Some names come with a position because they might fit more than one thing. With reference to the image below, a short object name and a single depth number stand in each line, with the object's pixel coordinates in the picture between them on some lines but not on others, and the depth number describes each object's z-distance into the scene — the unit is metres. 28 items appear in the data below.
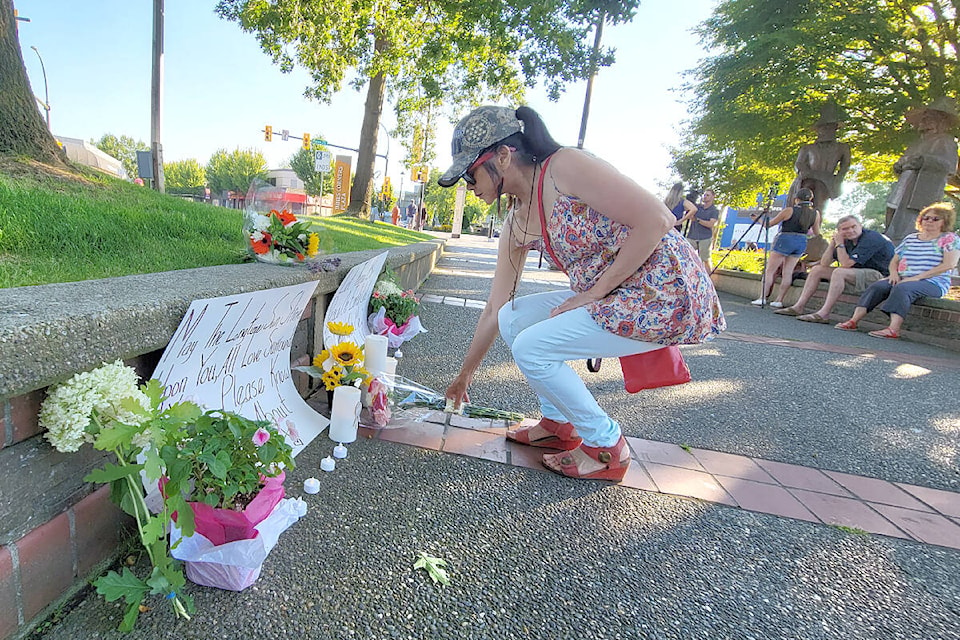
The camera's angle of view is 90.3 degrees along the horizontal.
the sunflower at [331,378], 2.16
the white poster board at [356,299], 2.74
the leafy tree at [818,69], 11.01
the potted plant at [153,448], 1.02
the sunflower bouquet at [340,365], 2.18
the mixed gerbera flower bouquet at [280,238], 2.35
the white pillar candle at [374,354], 2.57
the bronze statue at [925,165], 9.59
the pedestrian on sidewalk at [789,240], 7.80
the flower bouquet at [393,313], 3.46
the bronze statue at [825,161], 11.63
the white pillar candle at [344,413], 2.16
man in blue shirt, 7.04
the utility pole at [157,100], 9.66
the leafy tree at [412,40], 10.73
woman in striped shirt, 5.92
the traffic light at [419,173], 28.42
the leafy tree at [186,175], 72.50
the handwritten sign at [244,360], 1.45
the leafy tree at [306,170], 55.75
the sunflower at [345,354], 2.22
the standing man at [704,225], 9.62
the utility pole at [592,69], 10.79
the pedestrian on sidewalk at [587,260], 1.80
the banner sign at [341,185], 29.86
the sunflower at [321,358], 2.24
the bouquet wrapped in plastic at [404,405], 2.37
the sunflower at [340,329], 2.28
